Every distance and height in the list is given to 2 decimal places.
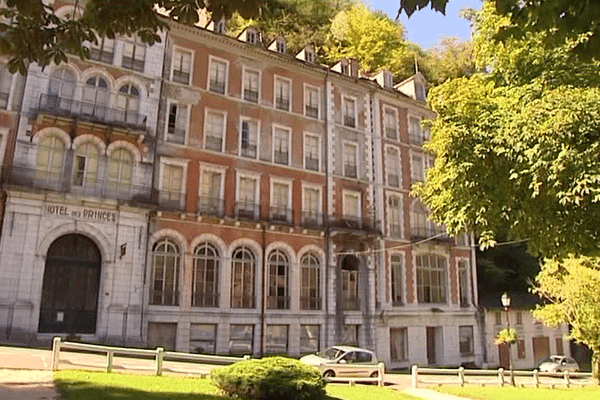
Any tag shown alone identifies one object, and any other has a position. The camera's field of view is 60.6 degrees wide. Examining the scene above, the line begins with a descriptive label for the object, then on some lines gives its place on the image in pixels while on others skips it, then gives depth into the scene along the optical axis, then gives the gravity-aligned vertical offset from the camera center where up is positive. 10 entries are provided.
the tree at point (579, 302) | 22.78 +0.99
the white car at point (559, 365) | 31.78 -2.52
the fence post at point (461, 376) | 20.44 -2.11
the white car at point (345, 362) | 19.77 -1.63
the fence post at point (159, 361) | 14.80 -1.27
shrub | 12.35 -1.48
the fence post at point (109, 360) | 14.39 -1.24
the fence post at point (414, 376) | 19.19 -2.02
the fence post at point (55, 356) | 13.77 -1.11
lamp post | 22.45 +0.97
